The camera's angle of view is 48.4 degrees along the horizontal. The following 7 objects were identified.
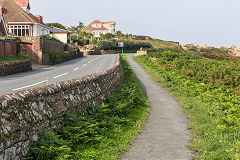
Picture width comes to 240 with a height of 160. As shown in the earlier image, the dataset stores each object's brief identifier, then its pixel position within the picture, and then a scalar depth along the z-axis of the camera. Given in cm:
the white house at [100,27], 15525
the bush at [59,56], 3544
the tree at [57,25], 9697
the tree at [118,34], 14530
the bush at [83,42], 8628
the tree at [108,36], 12282
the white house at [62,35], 6502
